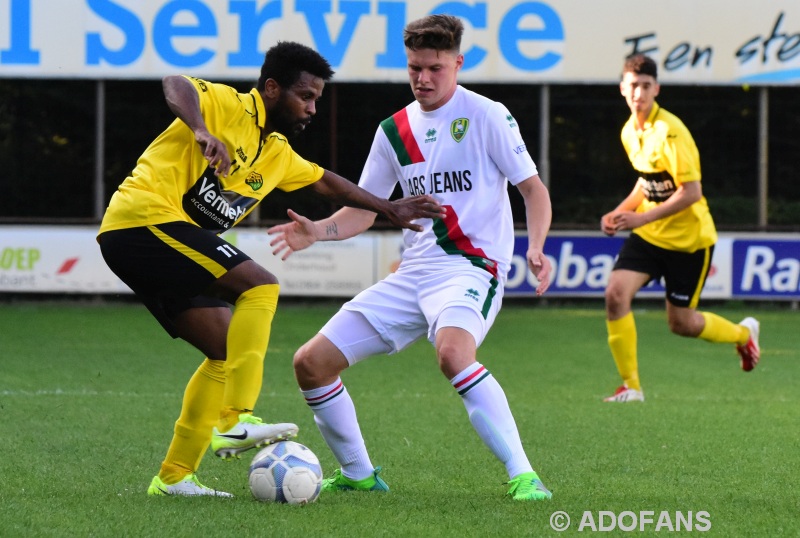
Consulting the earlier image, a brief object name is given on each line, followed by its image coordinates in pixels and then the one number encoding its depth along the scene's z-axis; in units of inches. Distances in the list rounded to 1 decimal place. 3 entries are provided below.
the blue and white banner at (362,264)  1374.3
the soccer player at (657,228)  743.7
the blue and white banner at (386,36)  1396.4
